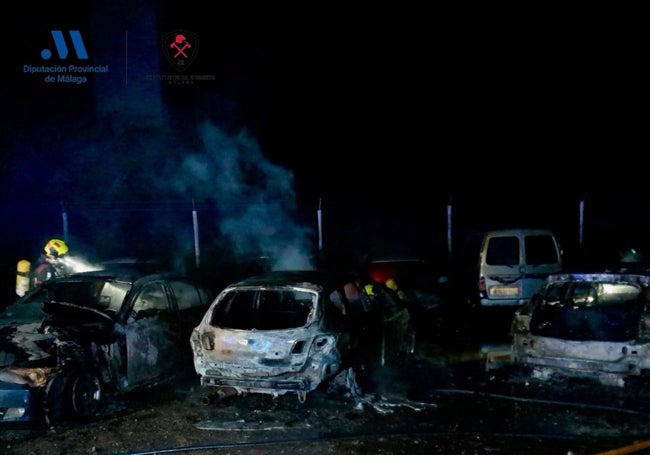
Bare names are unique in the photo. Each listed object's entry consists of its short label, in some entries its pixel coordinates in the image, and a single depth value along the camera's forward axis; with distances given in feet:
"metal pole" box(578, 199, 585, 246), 50.70
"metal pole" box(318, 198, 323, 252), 47.93
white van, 35.58
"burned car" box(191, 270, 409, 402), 20.42
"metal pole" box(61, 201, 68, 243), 43.01
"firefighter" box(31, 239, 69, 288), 30.91
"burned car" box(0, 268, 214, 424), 19.17
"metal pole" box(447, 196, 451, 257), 50.23
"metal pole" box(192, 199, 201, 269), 44.70
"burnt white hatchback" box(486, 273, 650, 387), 20.83
